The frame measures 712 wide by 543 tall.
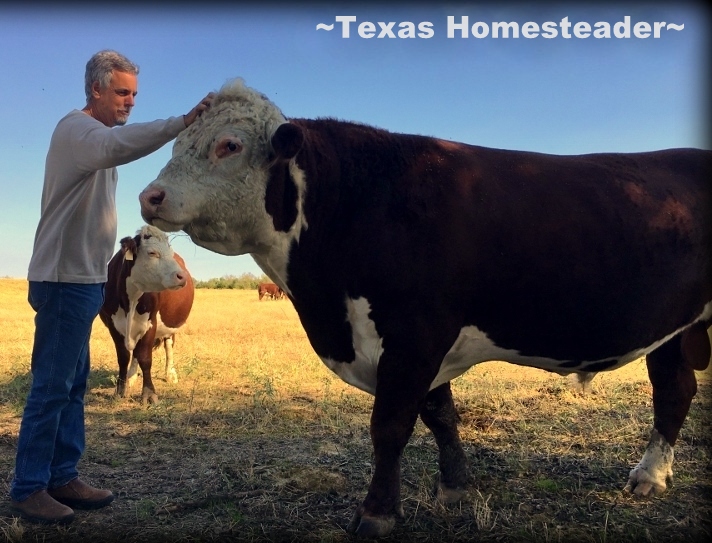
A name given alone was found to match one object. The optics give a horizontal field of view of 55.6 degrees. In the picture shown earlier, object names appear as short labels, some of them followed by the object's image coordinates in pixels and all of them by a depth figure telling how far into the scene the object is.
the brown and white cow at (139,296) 8.60
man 3.80
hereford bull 3.55
